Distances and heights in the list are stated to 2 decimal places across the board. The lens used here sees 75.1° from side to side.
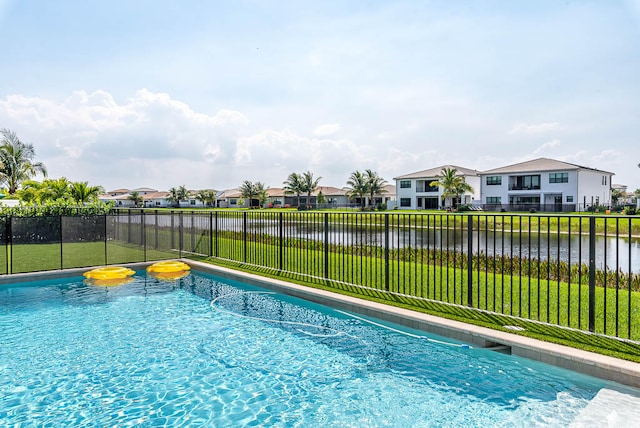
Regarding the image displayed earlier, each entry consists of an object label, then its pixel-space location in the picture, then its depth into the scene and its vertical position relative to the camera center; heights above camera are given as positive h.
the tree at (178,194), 103.44 +3.08
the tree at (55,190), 24.81 +1.08
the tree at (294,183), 82.50 +4.37
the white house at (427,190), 61.11 +2.09
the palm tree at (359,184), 70.81 +3.50
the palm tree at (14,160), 42.00 +4.97
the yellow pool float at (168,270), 12.55 -1.94
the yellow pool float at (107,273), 11.77 -1.89
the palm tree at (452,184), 55.28 +2.56
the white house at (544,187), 49.38 +1.94
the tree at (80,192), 25.39 +0.95
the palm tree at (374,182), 71.00 +3.80
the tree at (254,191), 88.06 +3.08
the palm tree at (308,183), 83.06 +4.37
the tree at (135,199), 103.56 +2.02
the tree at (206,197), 96.56 +2.18
